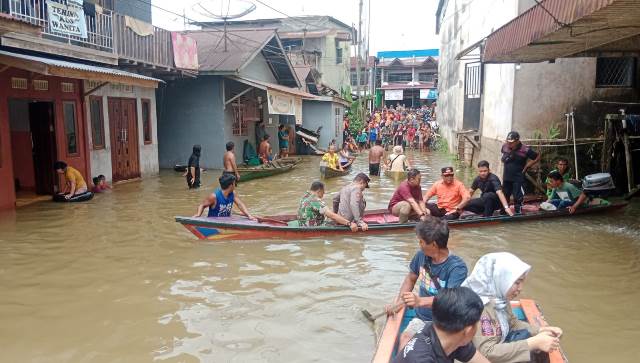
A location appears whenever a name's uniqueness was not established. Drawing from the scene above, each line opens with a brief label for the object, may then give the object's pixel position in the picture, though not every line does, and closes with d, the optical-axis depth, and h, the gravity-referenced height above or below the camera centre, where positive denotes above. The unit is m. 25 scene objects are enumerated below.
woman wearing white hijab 3.28 -1.32
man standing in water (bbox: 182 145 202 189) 13.92 -1.17
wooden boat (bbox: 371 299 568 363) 3.54 -1.54
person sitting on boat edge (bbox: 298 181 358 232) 8.27 -1.41
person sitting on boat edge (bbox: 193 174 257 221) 8.09 -1.17
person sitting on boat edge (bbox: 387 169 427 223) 8.77 -1.31
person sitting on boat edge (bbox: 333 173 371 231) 8.09 -1.22
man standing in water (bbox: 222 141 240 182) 13.34 -0.93
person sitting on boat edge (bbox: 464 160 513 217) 9.16 -1.27
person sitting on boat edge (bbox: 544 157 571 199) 9.93 -0.90
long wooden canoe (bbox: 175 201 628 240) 7.91 -1.65
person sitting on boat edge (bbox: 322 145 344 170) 16.91 -1.10
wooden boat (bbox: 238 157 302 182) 15.58 -1.40
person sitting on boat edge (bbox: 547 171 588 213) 9.85 -1.34
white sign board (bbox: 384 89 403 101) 46.69 +2.75
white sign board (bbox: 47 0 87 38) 10.46 +2.24
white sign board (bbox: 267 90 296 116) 18.35 +0.84
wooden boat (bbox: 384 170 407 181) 16.02 -1.54
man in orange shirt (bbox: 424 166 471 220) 8.88 -1.26
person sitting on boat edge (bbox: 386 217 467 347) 3.74 -1.07
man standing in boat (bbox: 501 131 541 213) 9.80 -0.73
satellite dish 17.05 +3.69
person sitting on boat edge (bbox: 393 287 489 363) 2.63 -1.04
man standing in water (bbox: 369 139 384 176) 16.77 -1.09
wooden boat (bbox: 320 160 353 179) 16.67 -1.52
